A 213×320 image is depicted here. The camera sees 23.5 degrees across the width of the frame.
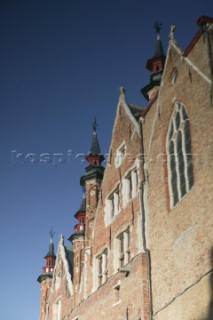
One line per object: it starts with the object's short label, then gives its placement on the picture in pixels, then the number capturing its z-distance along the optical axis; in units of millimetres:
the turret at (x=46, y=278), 41125
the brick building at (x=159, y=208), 18225
